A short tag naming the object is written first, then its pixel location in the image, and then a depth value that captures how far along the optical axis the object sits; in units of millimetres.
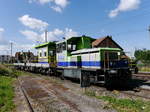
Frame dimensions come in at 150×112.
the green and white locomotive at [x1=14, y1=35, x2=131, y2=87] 11938
